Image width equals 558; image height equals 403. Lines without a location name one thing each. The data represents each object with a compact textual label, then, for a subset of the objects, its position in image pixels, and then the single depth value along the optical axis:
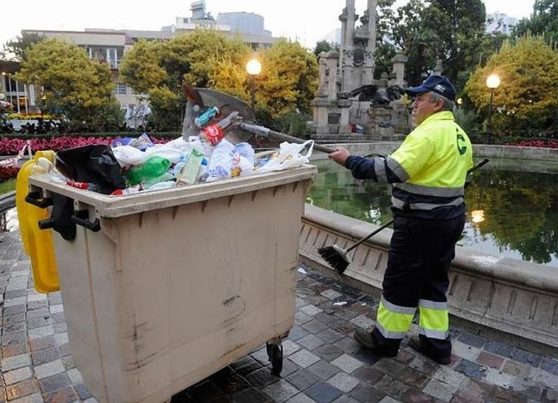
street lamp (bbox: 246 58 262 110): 11.98
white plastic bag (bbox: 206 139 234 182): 2.21
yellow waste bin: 2.35
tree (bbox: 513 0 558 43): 33.38
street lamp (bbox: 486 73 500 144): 12.87
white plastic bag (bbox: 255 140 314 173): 2.52
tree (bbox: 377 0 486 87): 34.75
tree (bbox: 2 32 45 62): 43.72
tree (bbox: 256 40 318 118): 19.58
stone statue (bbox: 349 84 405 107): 23.97
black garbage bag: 2.01
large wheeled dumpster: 1.85
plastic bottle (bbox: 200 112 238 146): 2.52
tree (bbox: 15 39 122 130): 20.48
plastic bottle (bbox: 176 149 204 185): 2.11
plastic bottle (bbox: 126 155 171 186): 2.15
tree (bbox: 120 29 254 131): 20.84
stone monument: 20.97
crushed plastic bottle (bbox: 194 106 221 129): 2.77
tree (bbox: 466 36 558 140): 16.97
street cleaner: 2.64
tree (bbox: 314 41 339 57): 44.59
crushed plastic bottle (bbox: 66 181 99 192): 1.94
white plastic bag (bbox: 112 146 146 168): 2.12
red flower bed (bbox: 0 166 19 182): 9.29
